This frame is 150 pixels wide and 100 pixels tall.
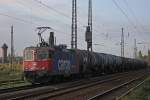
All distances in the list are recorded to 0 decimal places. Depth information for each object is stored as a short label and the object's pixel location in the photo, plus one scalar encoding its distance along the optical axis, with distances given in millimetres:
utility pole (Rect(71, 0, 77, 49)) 44597
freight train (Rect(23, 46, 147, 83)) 29000
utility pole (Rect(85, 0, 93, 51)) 54688
